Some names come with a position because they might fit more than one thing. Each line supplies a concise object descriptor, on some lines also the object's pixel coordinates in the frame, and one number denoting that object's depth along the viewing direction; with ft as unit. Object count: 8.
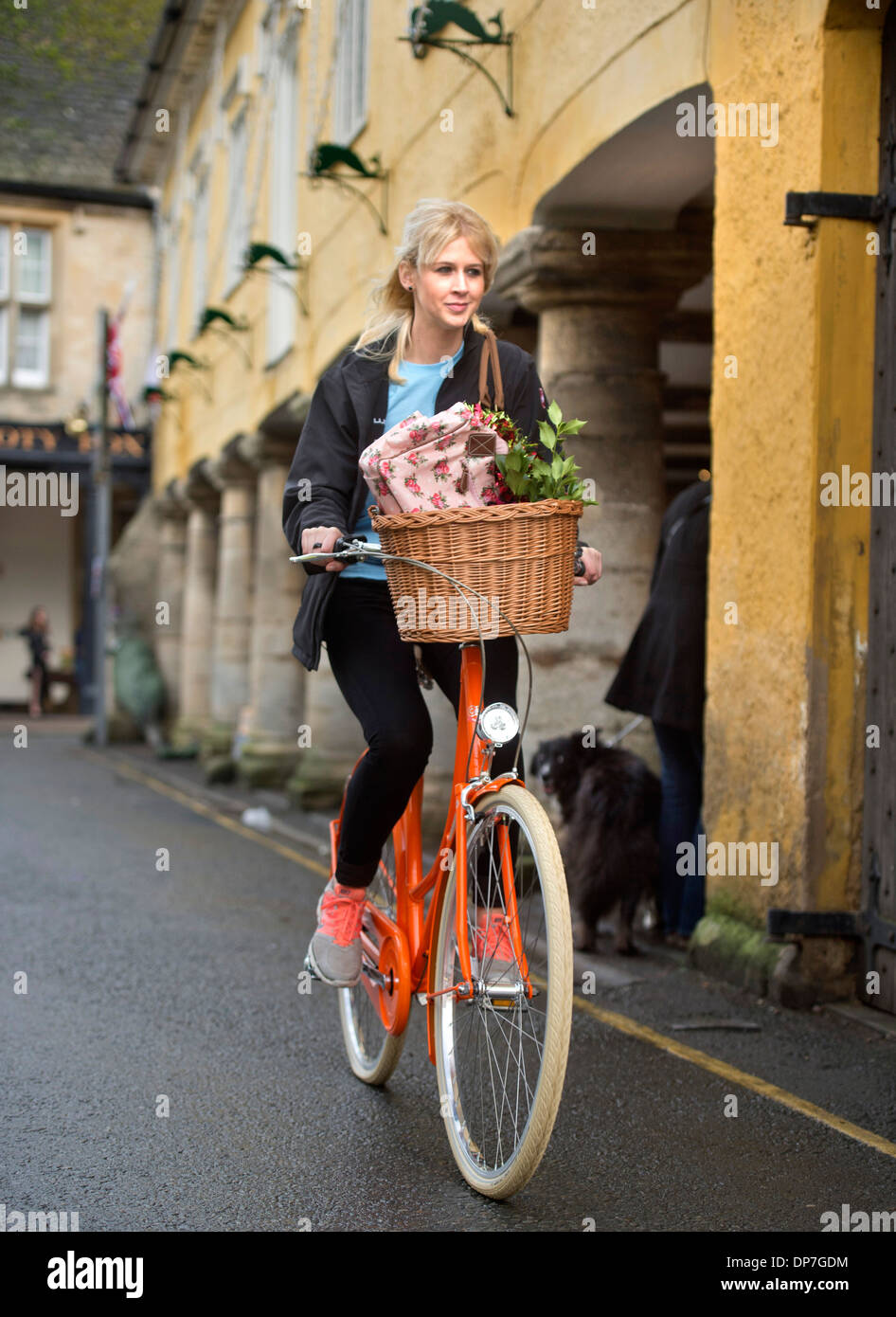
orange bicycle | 10.46
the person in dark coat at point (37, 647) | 88.79
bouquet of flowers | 11.47
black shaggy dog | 20.80
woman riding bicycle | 12.47
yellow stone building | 18.07
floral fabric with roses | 11.50
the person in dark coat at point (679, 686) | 21.90
